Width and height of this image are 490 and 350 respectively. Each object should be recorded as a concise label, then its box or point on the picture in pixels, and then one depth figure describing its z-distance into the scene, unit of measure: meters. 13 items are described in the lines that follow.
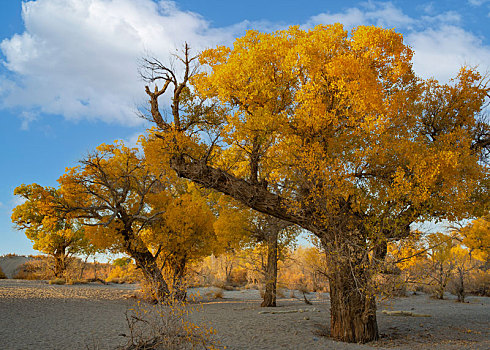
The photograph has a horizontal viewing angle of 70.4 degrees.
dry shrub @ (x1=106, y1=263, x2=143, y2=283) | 17.26
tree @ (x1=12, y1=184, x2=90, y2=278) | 15.17
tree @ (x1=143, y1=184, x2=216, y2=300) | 15.83
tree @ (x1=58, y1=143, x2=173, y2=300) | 15.19
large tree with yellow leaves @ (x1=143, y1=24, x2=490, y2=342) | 8.62
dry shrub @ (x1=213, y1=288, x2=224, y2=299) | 20.98
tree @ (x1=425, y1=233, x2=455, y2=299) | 19.78
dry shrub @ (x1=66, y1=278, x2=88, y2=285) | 23.42
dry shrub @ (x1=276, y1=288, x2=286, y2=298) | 21.66
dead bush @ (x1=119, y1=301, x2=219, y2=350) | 5.80
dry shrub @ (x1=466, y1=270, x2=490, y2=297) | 25.02
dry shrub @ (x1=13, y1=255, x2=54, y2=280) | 27.37
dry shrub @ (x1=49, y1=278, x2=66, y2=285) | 23.20
